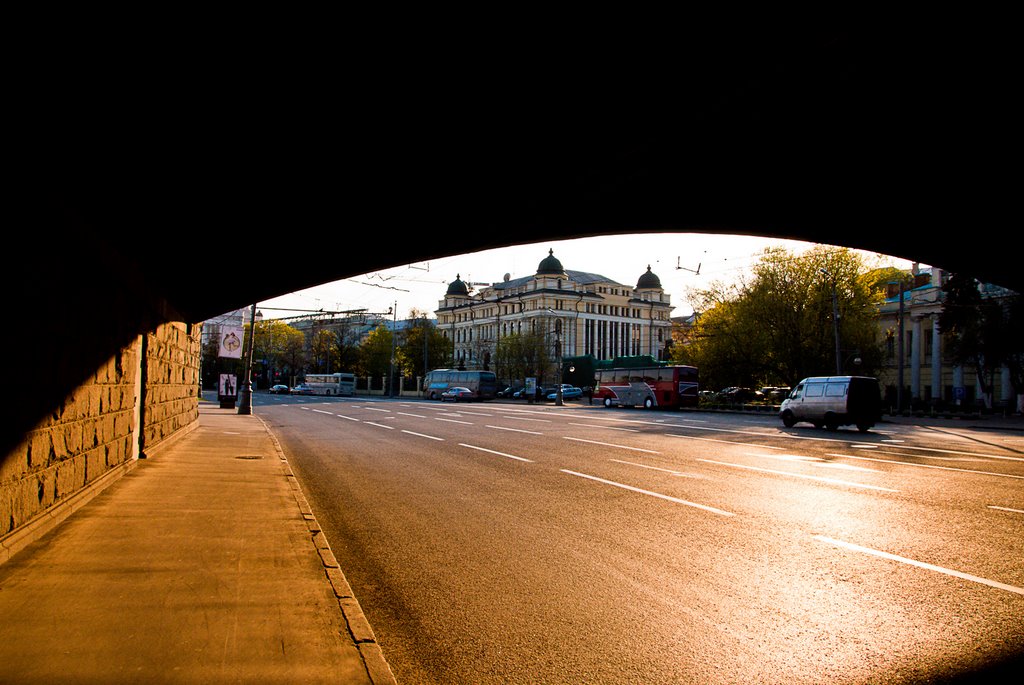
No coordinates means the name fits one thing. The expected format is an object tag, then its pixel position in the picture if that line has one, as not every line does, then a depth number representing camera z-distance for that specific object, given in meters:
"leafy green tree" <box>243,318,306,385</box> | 117.40
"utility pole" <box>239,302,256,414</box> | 35.44
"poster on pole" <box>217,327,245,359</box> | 30.77
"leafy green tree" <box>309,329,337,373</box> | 112.94
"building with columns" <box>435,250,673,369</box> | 109.50
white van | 26.91
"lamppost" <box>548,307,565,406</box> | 58.41
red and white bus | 51.00
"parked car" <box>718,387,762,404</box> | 58.89
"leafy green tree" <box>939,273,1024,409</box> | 42.56
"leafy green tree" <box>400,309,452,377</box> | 99.50
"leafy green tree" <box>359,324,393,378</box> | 106.06
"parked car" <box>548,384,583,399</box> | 72.31
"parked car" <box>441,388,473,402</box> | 67.69
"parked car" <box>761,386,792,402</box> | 54.41
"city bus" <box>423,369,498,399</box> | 70.38
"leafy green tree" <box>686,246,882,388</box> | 51.09
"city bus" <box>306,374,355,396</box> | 92.88
